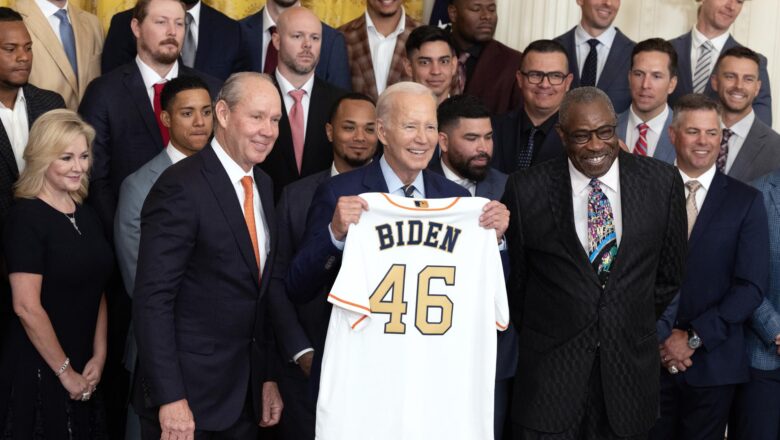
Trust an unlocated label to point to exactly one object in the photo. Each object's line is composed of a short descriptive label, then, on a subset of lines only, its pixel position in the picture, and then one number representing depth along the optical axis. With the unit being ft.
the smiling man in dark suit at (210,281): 11.25
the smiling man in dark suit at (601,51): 19.26
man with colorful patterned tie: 12.32
